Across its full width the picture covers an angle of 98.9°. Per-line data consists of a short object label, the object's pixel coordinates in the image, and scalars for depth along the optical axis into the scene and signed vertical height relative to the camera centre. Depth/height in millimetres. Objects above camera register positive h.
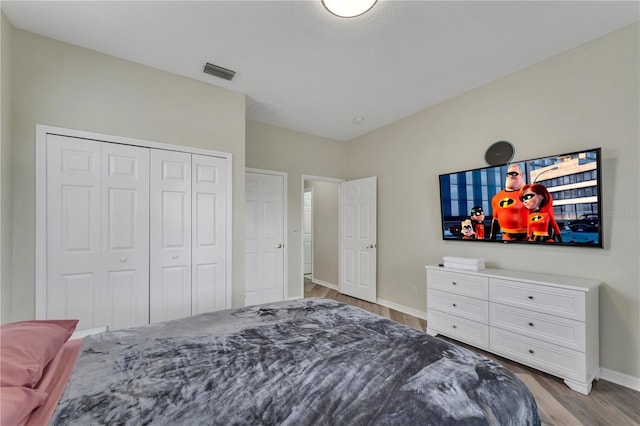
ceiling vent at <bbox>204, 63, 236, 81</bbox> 2713 +1469
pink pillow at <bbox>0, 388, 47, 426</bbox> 773 -569
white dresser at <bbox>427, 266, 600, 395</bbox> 2074 -905
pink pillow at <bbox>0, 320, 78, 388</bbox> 946 -531
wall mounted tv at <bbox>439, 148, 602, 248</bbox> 2246 +119
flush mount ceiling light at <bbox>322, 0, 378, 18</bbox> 1829 +1420
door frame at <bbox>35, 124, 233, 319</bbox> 2207 +43
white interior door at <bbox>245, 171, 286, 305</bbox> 4086 -348
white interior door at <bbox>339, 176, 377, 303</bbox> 4367 -398
